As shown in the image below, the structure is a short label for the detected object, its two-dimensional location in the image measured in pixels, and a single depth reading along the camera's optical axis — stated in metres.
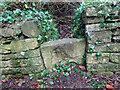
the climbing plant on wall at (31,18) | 1.82
